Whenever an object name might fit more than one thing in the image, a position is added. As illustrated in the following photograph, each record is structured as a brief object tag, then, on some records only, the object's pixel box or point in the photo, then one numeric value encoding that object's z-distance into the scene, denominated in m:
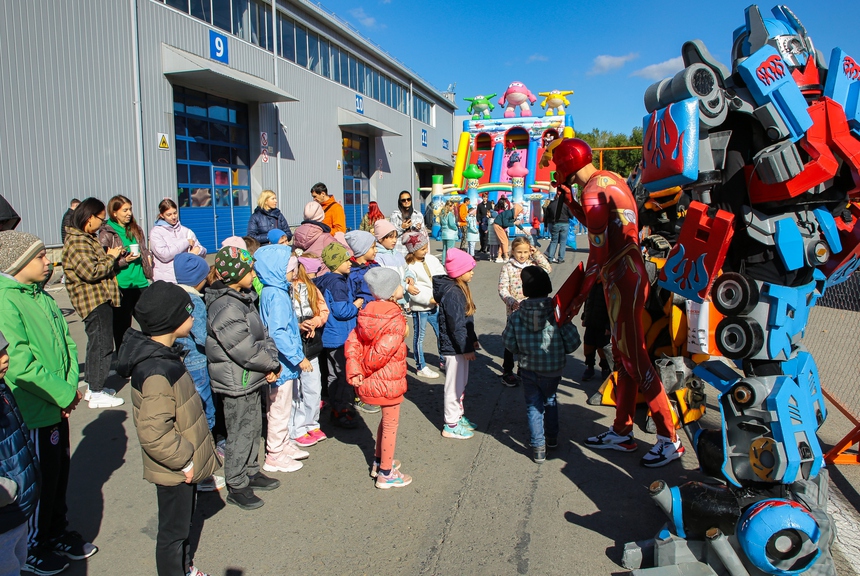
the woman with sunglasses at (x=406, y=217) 10.03
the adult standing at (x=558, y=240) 13.95
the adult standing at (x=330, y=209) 8.21
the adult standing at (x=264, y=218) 7.86
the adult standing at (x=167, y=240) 5.65
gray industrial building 10.41
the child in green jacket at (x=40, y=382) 2.78
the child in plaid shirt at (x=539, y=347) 3.95
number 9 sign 14.86
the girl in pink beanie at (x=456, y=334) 4.46
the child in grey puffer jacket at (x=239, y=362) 3.40
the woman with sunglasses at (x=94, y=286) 4.90
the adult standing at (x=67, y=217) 5.87
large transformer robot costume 2.75
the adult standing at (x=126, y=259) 5.44
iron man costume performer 3.75
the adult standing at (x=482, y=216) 15.84
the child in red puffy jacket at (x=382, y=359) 3.65
